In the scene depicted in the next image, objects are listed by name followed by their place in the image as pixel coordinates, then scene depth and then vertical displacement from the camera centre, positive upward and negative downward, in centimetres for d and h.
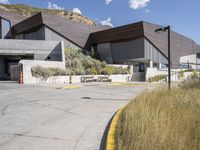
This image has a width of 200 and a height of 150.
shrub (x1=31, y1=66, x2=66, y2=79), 2945 +17
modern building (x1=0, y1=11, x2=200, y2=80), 4145 +604
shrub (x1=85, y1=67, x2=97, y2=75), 3734 +25
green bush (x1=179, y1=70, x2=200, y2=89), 1339 -63
